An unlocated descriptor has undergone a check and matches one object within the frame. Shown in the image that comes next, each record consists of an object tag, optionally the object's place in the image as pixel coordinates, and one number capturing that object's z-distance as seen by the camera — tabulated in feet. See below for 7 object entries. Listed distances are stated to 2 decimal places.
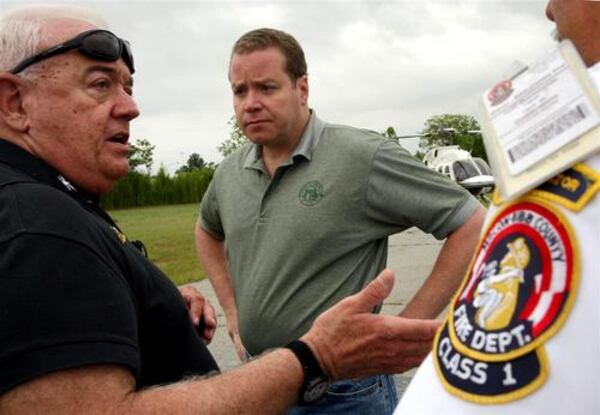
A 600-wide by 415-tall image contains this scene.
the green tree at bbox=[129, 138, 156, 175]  231.79
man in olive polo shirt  8.01
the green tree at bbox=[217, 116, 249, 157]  176.67
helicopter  101.31
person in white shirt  2.36
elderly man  4.10
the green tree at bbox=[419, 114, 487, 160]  226.17
